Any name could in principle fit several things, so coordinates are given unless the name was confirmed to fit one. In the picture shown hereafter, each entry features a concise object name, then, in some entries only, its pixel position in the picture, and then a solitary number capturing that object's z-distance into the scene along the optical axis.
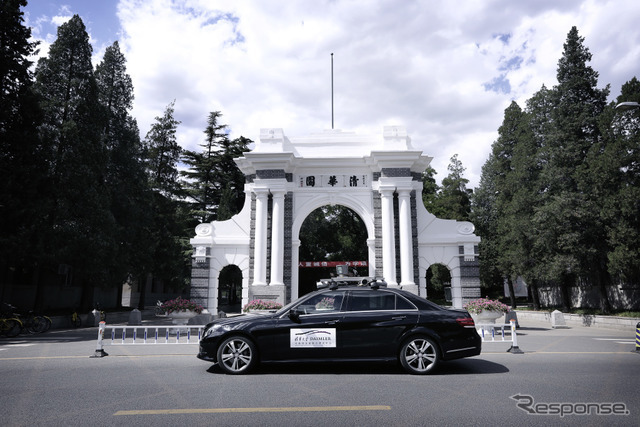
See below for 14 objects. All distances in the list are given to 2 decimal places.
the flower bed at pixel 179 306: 17.42
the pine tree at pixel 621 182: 18.42
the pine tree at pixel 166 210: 30.38
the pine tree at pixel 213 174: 35.66
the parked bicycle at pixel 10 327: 16.08
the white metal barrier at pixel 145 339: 9.75
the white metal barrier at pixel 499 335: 9.91
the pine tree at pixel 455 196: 38.19
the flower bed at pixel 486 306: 16.06
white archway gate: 19.58
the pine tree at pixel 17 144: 17.25
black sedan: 7.11
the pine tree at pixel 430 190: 40.12
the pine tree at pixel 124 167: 26.06
